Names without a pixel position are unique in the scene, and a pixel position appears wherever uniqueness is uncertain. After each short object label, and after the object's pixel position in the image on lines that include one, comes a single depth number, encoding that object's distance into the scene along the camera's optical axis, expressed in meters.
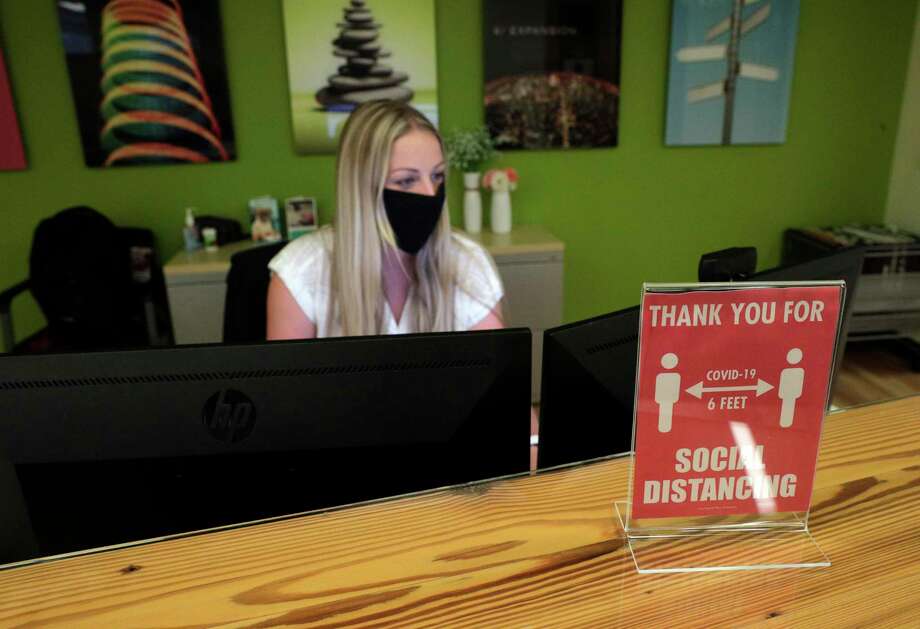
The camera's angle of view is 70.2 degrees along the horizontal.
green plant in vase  3.11
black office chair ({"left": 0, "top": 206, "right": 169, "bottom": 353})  2.60
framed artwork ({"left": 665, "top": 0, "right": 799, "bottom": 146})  3.18
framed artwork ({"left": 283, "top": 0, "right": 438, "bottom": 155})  2.96
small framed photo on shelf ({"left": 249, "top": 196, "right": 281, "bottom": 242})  3.06
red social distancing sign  0.57
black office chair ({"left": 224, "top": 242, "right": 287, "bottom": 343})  1.63
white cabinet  2.70
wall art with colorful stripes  2.82
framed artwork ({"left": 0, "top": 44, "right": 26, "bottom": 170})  2.82
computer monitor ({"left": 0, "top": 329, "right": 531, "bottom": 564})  0.65
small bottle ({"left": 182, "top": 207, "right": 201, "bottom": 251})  2.96
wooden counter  0.55
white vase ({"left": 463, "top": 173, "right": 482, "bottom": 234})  3.13
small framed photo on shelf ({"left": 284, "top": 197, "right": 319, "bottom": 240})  3.10
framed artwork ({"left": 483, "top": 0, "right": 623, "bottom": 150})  3.06
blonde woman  1.46
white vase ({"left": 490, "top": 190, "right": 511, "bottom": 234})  3.15
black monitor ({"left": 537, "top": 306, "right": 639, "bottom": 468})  0.74
